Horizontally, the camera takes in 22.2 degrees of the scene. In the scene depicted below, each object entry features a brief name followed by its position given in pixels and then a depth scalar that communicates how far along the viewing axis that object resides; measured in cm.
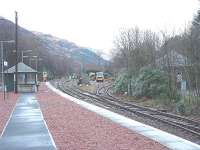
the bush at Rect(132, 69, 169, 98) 4400
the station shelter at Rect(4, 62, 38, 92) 6494
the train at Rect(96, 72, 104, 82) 11418
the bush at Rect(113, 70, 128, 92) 5654
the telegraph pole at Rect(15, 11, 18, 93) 6116
